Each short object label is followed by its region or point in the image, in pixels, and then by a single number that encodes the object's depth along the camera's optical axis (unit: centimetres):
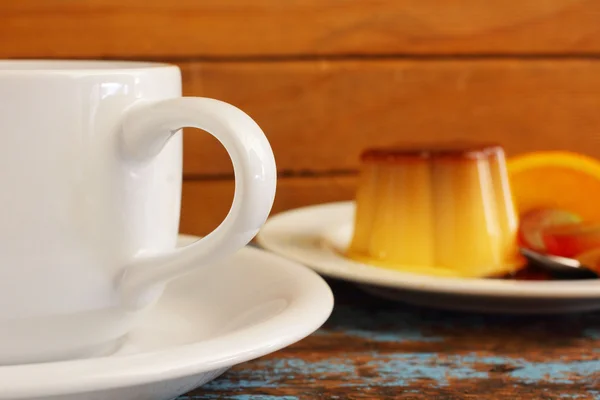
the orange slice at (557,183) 62
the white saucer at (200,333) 41
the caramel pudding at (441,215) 58
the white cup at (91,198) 47
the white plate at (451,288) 53
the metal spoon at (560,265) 56
